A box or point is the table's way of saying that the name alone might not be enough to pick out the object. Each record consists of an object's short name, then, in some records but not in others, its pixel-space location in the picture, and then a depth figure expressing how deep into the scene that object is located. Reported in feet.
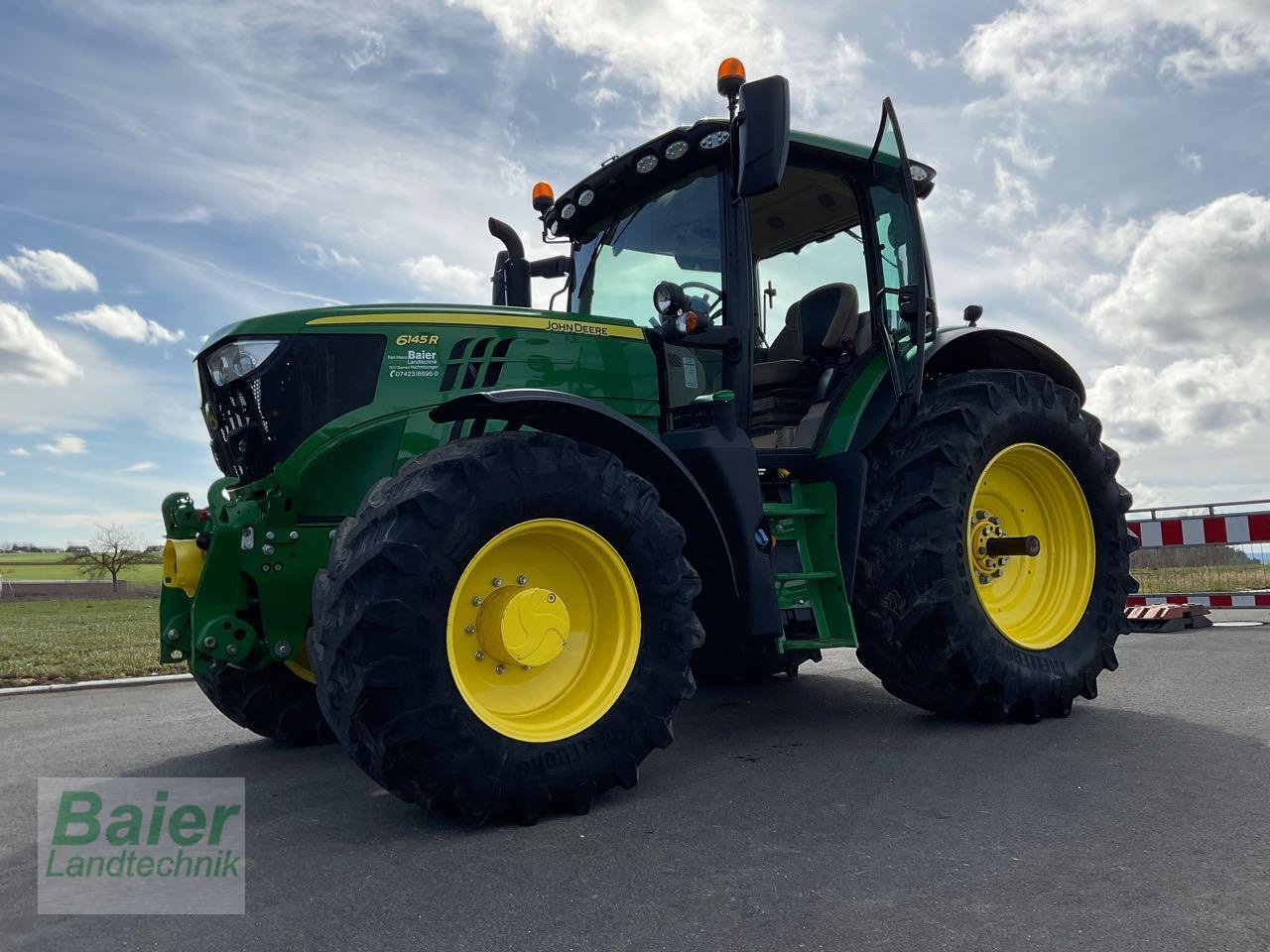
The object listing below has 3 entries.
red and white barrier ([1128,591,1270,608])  29.73
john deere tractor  10.95
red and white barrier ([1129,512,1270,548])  28.09
